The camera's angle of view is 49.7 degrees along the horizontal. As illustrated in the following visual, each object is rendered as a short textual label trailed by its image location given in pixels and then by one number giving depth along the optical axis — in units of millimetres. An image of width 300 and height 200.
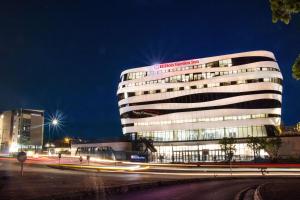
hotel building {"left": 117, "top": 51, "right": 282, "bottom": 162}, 86250
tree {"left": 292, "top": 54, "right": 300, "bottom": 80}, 10586
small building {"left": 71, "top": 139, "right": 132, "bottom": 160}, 67750
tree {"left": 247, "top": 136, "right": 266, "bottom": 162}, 67812
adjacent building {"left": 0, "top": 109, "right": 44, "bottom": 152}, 143500
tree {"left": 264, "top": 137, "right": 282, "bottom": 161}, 69056
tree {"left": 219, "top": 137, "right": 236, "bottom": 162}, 66988
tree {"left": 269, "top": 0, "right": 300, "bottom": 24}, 10242
